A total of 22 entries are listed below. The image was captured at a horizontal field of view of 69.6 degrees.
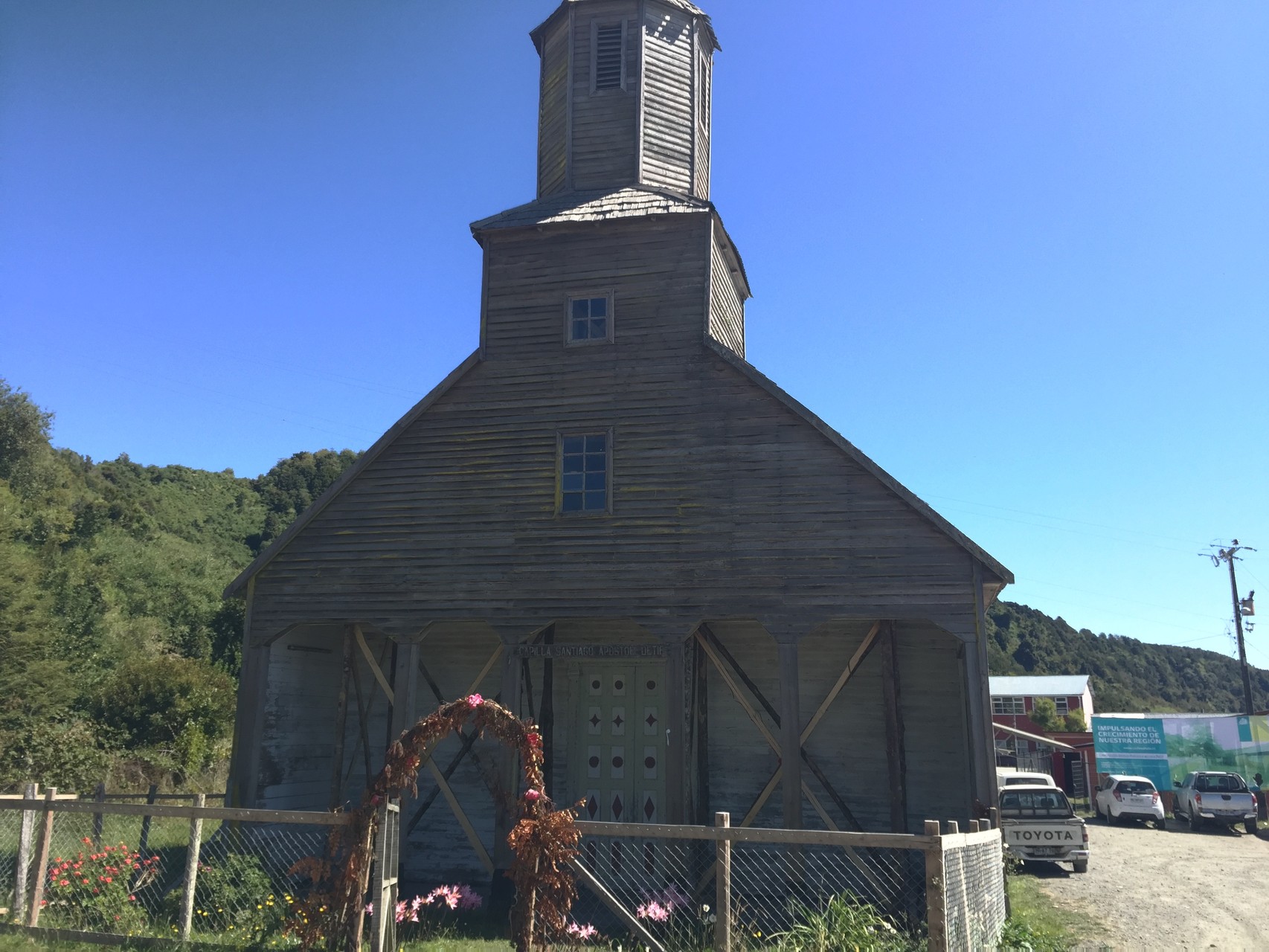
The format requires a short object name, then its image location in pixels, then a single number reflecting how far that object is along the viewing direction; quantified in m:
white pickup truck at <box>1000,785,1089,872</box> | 17.16
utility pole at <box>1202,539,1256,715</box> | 38.66
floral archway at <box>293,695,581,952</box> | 7.16
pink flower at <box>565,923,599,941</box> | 8.34
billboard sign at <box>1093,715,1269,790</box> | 30.39
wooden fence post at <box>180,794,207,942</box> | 8.27
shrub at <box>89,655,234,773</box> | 28.25
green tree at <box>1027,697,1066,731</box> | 49.12
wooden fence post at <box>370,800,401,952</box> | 7.66
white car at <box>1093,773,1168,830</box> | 28.11
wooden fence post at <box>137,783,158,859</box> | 11.50
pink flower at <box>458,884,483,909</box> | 12.28
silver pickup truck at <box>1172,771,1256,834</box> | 26.41
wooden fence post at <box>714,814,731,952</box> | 7.05
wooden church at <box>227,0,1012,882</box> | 12.51
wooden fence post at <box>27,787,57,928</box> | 8.66
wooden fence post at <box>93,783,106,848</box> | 10.68
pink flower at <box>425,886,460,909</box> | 10.38
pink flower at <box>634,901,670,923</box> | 9.23
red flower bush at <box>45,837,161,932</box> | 9.08
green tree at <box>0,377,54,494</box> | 52.41
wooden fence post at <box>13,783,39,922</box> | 8.86
